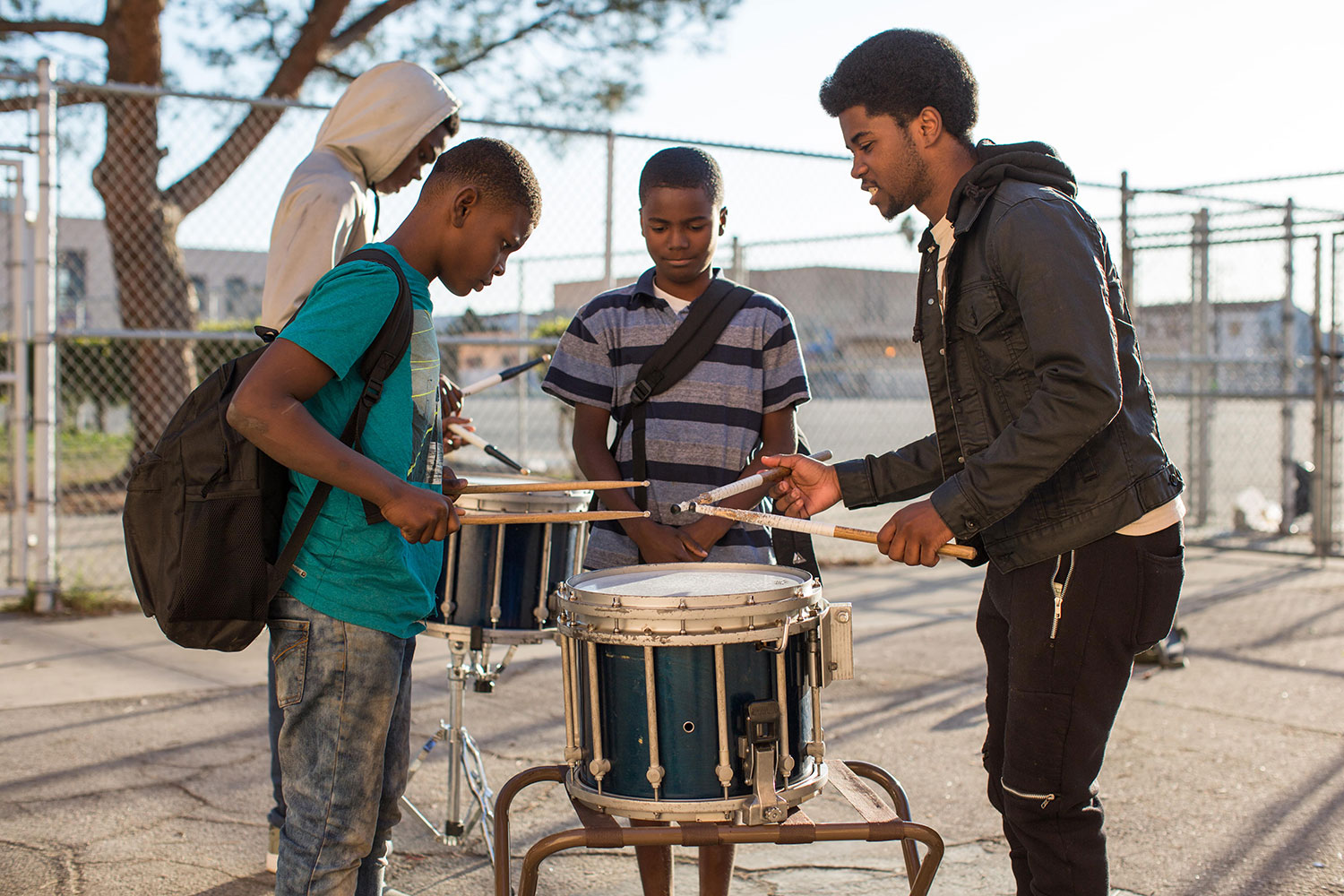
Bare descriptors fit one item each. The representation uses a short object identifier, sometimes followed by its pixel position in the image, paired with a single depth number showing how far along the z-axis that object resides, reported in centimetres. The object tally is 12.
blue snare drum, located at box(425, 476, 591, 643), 338
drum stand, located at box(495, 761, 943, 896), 222
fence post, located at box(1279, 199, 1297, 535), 984
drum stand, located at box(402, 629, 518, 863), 360
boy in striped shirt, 322
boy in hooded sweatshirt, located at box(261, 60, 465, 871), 319
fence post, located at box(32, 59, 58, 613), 653
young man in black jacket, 218
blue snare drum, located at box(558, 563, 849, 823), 230
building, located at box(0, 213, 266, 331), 1294
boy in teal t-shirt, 218
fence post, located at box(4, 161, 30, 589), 655
